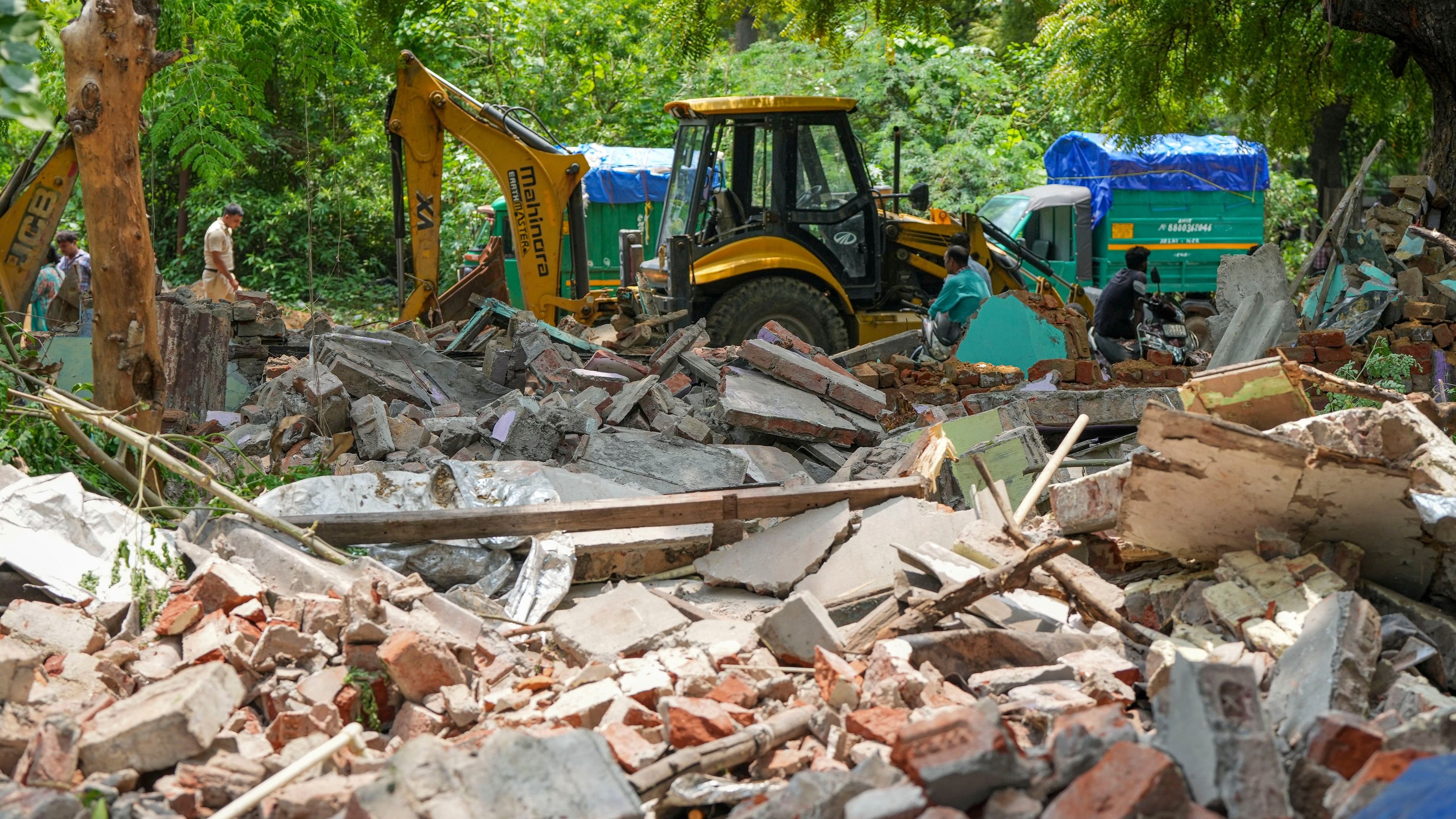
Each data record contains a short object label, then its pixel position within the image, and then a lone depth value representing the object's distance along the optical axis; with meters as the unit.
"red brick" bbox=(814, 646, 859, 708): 3.70
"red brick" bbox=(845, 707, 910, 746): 3.38
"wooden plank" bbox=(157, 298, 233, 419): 7.79
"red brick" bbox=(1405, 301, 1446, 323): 8.36
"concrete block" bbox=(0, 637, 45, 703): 3.46
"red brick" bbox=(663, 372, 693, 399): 7.79
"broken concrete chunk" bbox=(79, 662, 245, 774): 3.23
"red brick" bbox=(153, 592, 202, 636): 4.04
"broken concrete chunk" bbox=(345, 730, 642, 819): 2.87
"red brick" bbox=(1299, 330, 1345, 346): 7.88
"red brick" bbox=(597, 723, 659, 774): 3.29
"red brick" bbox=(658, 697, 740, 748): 3.40
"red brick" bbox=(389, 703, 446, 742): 3.64
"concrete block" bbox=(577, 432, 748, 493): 6.23
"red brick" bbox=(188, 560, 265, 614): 4.19
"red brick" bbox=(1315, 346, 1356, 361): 7.89
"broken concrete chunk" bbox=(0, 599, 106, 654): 3.87
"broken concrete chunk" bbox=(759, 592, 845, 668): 4.09
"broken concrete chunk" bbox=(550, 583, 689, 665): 4.25
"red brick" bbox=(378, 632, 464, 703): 3.73
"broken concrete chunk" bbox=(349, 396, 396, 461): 6.73
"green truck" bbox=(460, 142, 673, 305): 15.33
